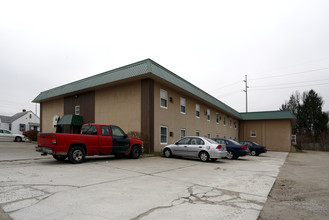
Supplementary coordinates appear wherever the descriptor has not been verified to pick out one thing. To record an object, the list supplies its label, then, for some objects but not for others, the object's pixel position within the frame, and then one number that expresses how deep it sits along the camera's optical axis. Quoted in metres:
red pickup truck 9.50
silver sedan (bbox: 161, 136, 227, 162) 12.86
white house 52.75
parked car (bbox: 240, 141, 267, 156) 21.80
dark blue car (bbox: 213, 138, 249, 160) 15.75
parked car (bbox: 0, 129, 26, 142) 29.51
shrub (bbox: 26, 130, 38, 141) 27.78
